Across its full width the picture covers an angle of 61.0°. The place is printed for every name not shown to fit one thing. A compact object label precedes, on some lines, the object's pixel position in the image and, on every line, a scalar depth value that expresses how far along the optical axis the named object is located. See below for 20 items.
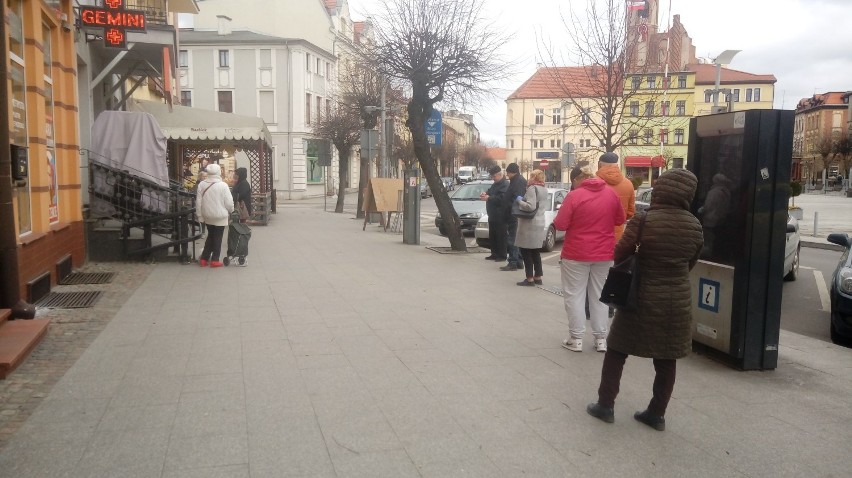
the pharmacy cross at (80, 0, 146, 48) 11.66
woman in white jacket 11.93
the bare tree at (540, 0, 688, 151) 20.08
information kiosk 5.90
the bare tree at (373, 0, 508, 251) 16.06
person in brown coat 4.55
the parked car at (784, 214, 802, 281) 11.70
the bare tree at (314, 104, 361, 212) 31.70
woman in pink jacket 6.45
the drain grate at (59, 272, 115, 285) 10.29
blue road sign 16.23
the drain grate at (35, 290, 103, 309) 8.48
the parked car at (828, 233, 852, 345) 7.72
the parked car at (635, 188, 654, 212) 17.66
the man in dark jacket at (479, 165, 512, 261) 12.97
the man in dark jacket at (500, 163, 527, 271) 12.14
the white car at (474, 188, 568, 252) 17.27
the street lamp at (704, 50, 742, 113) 22.55
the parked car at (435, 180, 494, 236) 20.36
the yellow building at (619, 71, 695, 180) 22.95
